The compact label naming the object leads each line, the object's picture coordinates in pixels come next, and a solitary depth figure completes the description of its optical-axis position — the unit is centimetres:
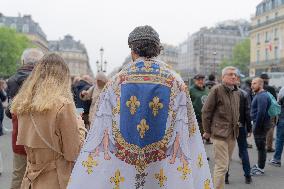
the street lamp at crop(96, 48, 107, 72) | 5466
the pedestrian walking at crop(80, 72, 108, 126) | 994
